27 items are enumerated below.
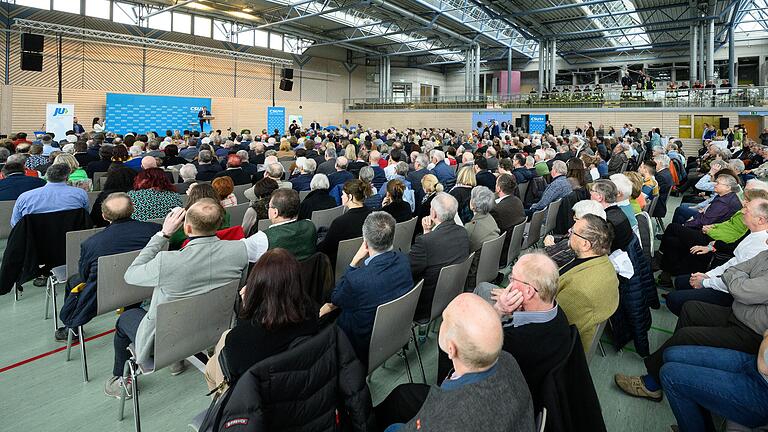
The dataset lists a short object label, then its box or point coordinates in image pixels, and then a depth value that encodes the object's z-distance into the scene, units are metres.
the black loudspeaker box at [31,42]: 12.99
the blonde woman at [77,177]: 4.98
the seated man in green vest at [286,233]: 2.97
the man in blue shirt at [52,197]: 3.73
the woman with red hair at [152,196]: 3.74
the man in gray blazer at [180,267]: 2.24
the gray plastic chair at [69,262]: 3.22
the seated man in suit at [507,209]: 4.41
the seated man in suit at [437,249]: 2.99
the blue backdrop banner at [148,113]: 17.06
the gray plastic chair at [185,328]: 2.18
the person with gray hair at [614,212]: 3.04
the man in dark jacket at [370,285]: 2.35
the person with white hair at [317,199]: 4.52
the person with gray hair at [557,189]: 5.34
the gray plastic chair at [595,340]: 2.33
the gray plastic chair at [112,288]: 2.65
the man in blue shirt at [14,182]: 4.55
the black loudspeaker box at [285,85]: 20.14
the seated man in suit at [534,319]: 1.78
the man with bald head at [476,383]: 1.25
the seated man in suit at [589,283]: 2.30
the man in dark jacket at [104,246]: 2.72
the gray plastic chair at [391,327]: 2.16
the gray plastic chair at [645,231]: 4.01
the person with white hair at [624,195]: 3.75
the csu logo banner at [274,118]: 22.95
